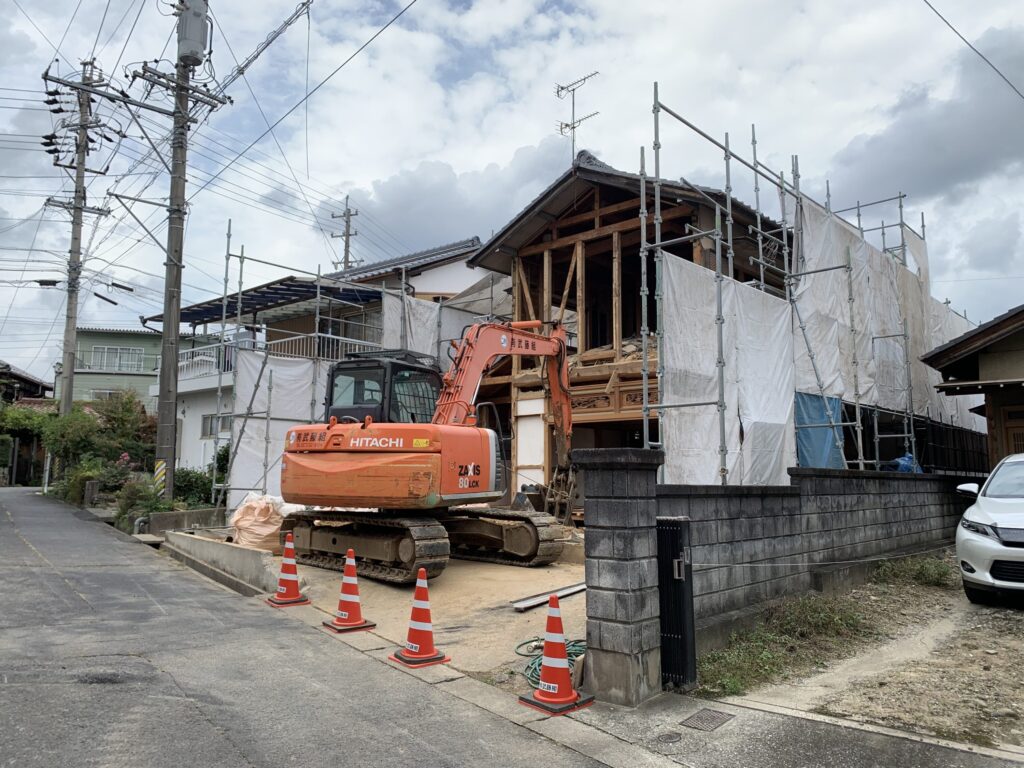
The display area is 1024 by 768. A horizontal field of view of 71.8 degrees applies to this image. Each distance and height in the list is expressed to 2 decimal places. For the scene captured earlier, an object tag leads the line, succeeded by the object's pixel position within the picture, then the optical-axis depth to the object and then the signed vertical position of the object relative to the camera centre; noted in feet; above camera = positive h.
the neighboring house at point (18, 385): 120.23 +14.59
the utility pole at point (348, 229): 134.21 +45.48
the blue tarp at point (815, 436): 41.32 +1.99
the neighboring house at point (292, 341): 51.39 +11.35
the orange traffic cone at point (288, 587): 27.04 -4.63
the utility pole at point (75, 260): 75.66 +22.38
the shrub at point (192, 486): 56.75 -1.63
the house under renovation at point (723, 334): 35.35 +8.04
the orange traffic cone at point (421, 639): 19.10 -4.68
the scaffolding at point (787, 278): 33.22 +10.80
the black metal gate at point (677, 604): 16.11 -3.10
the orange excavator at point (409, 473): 29.01 -0.25
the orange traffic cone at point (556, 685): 15.26 -4.73
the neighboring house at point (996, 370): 39.19 +5.81
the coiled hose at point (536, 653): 17.15 -4.99
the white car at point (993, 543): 23.15 -2.42
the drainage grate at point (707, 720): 14.12 -5.11
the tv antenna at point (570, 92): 62.80 +33.22
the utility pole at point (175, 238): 46.91 +15.12
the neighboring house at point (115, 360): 114.52 +17.43
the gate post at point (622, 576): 15.40 -2.39
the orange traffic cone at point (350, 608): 23.12 -4.62
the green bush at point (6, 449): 96.53 +2.17
